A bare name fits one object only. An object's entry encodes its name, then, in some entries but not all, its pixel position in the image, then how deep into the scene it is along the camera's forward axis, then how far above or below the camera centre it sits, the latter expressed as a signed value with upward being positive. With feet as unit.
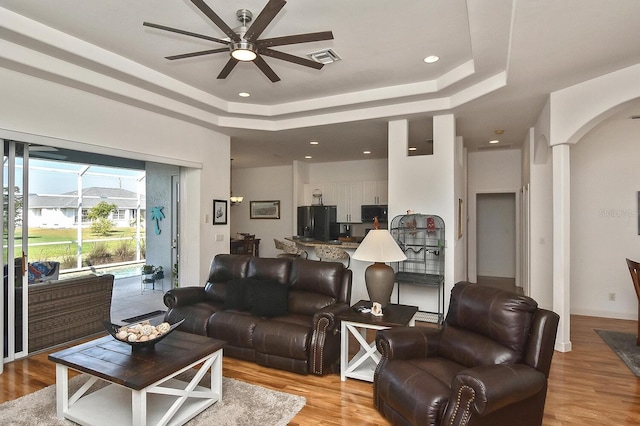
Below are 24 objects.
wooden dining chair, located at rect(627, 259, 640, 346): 12.45 -2.12
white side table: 9.80 -3.35
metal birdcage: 15.67 -1.55
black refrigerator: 27.07 -0.63
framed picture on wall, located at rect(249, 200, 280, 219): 30.45 +0.52
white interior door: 26.30 -1.52
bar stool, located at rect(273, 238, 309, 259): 19.25 -1.95
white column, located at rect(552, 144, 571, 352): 12.75 -0.68
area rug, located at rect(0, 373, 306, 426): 8.04 -4.74
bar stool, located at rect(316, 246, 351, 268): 17.38 -1.90
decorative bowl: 8.20 -2.95
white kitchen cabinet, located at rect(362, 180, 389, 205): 26.45 +1.73
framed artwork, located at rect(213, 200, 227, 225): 18.73 +0.17
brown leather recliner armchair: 6.33 -3.12
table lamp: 10.47 -1.31
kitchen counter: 18.05 -1.59
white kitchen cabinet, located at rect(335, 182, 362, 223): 27.32 +1.09
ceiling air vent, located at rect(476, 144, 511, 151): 22.79 +4.47
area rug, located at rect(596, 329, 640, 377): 11.37 -4.82
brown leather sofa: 10.40 -3.21
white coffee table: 7.30 -3.71
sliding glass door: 11.37 -1.09
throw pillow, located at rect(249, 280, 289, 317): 11.62 -2.83
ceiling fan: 7.17 +4.15
